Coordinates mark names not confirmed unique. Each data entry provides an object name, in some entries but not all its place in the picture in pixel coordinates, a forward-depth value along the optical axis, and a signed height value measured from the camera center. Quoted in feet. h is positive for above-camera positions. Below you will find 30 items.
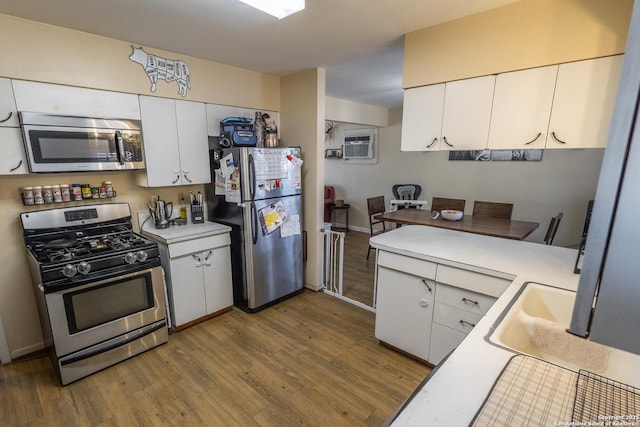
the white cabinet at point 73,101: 6.40 +1.26
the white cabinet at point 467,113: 6.30 +0.98
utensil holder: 9.48 -1.77
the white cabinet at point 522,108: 5.64 +0.99
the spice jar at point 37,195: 6.99 -0.90
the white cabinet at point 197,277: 8.21 -3.43
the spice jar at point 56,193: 7.22 -0.88
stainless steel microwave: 6.39 +0.31
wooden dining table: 9.11 -2.20
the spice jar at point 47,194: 7.11 -0.88
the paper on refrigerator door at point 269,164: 8.82 -0.19
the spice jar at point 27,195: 6.91 -0.88
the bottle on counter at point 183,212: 9.61 -1.73
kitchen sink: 3.50 -2.22
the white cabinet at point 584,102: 5.09 +1.00
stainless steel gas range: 6.30 -2.90
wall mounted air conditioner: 18.85 +0.85
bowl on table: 10.70 -1.97
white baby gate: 10.50 -4.00
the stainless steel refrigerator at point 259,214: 8.82 -1.74
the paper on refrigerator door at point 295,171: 9.73 -0.43
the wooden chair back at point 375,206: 13.92 -2.23
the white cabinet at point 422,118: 6.95 +0.97
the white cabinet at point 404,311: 6.63 -3.49
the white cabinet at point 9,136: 6.17 +0.40
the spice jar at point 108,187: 7.98 -0.81
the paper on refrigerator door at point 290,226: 9.81 -2.24
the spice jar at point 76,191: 7.52 -0.86
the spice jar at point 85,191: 7.66 -0.87
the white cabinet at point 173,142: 8.11 +0.41
